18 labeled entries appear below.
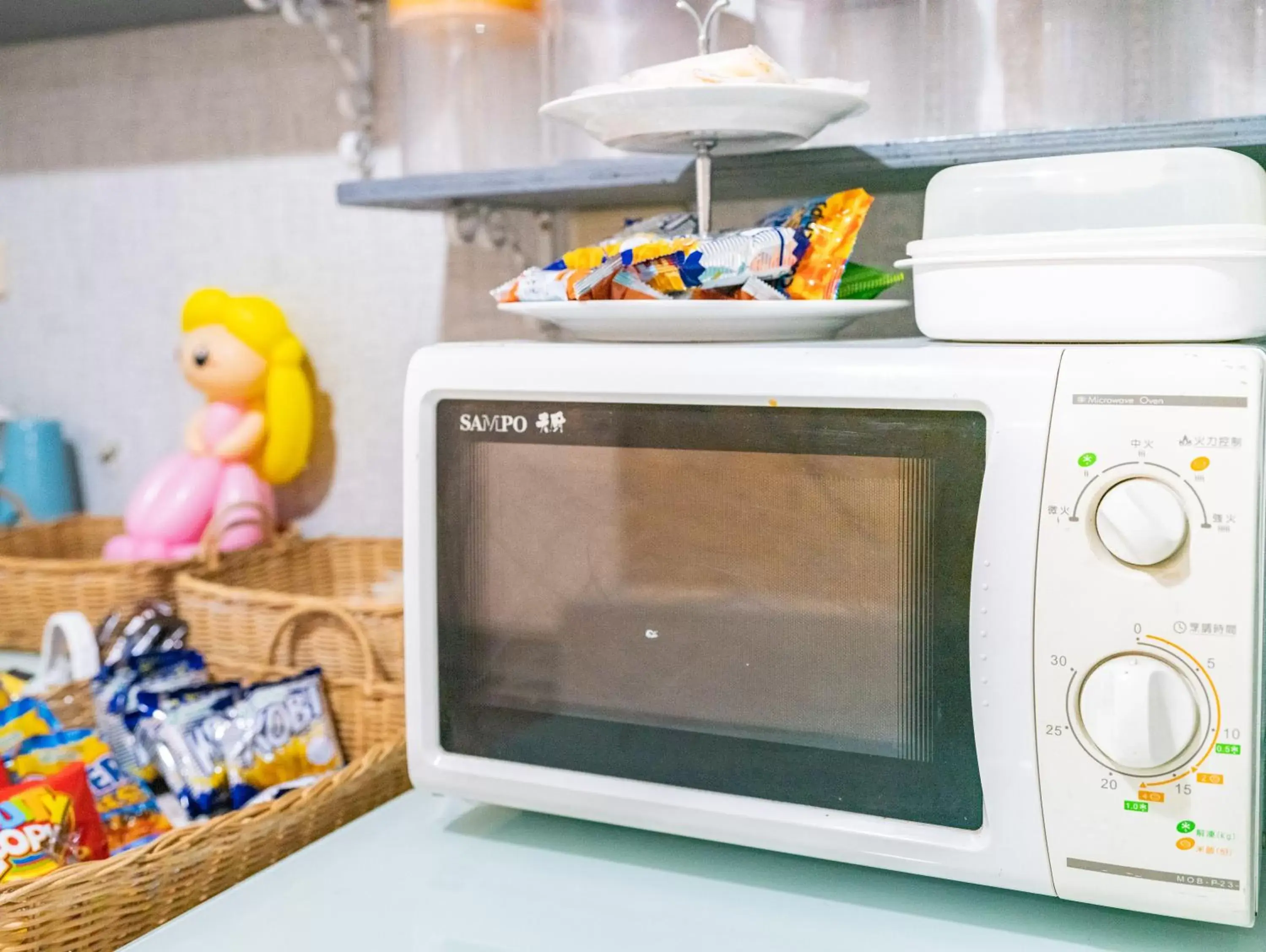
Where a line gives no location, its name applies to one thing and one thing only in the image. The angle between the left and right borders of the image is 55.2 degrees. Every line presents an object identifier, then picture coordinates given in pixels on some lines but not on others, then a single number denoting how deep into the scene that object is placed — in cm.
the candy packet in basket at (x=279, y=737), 99
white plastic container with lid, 68
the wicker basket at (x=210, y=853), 75
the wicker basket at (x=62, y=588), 129
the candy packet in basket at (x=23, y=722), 98
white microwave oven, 65
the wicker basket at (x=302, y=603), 109
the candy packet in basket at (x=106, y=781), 93
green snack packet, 85
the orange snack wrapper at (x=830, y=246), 81
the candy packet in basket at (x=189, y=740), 97
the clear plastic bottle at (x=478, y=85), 106
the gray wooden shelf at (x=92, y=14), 139
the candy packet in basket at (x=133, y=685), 103
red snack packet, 80
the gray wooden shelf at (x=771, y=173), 77
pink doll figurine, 137
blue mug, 160
